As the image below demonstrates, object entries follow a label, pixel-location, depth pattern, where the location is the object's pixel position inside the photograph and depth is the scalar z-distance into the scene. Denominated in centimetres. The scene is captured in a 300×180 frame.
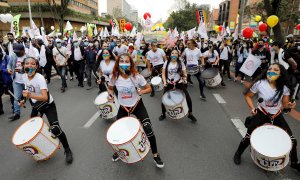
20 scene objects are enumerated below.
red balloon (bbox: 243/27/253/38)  1281
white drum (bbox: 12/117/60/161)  358
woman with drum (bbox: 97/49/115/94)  643
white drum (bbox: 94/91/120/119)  556
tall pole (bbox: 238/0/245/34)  1529
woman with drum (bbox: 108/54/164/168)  379
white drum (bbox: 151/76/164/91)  812
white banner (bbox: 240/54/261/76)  864
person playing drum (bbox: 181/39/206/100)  763
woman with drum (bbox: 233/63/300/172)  350
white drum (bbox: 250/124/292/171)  313
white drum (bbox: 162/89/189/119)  503
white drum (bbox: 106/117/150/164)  325
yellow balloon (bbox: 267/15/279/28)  1050
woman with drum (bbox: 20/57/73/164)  380
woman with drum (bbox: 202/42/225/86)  921
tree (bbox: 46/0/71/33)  3038
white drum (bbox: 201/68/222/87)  866
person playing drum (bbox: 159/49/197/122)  561
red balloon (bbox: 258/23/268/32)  1525
